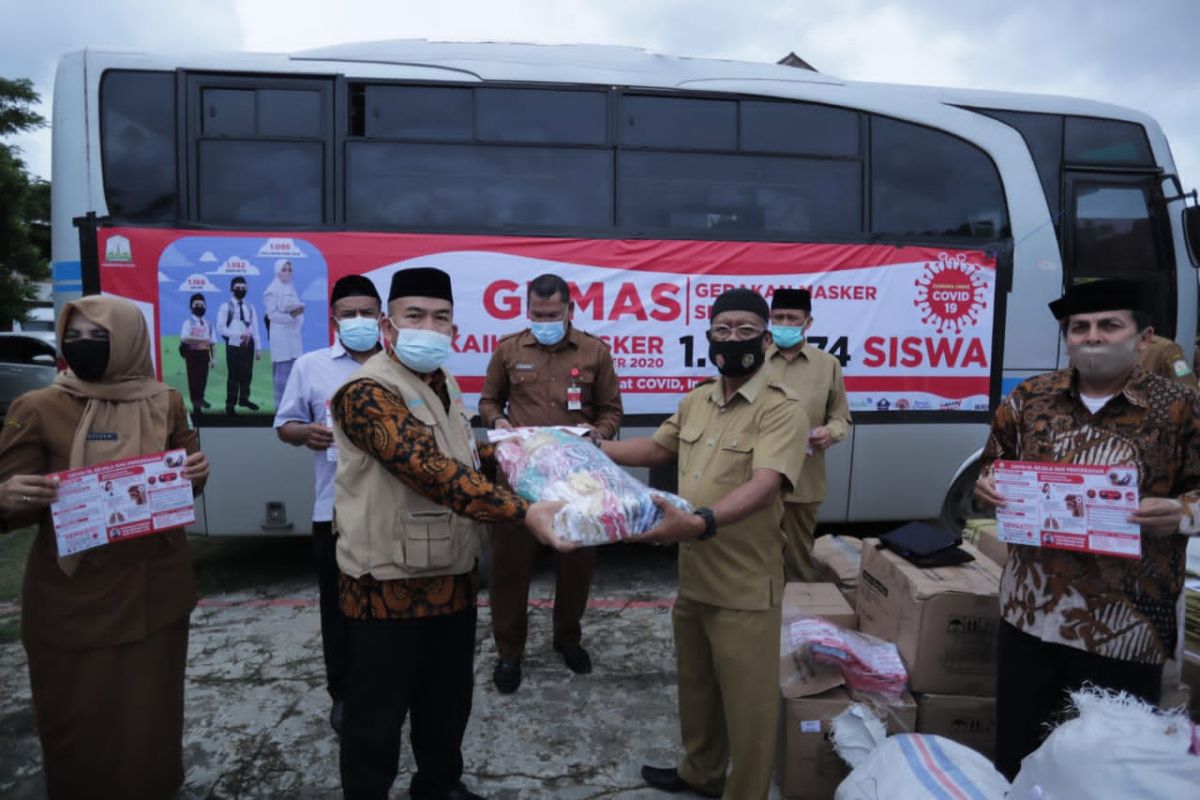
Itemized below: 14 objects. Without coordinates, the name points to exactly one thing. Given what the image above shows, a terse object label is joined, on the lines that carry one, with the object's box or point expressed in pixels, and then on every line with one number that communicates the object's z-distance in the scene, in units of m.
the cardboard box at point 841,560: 3.79
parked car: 10.73
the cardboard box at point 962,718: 2.82
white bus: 4.38
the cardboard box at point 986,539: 3.47
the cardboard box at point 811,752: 2.72
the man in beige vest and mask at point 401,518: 2.04
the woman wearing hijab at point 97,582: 2.21
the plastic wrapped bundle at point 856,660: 2.81
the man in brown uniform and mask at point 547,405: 3.62
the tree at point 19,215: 13.73
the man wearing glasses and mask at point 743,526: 2.31
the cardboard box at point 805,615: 2.79
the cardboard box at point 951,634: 2.82
